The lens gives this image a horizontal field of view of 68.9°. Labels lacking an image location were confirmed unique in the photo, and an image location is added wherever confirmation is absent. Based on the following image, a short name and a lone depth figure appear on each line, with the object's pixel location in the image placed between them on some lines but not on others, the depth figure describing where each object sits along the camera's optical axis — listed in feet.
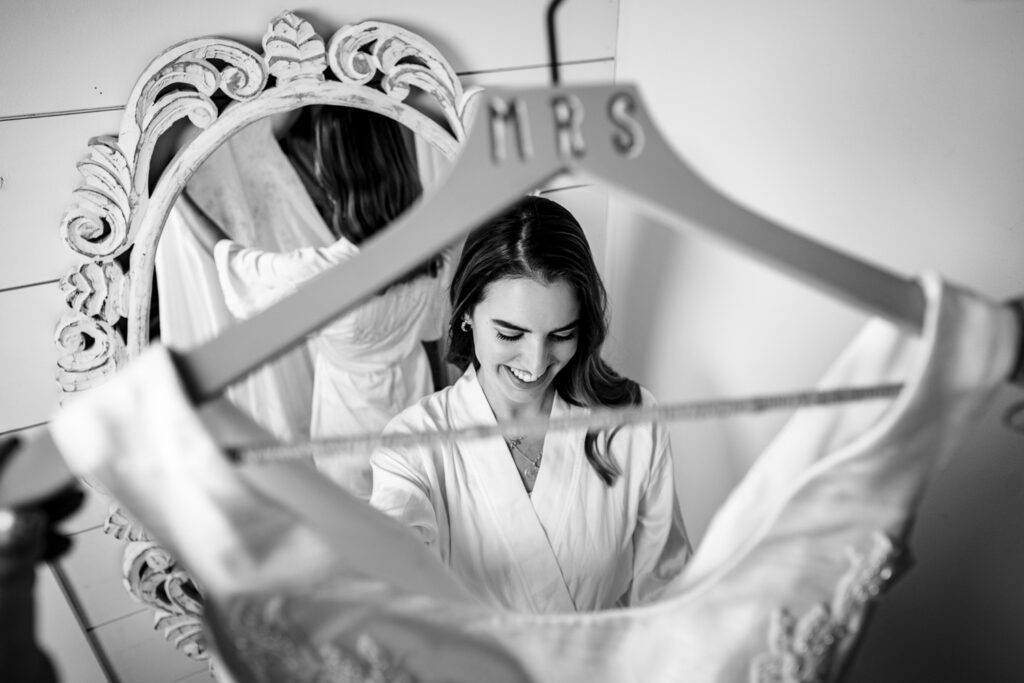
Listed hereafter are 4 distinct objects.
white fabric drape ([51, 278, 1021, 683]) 1.49
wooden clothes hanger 1.38
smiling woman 2.92
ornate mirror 2.73
